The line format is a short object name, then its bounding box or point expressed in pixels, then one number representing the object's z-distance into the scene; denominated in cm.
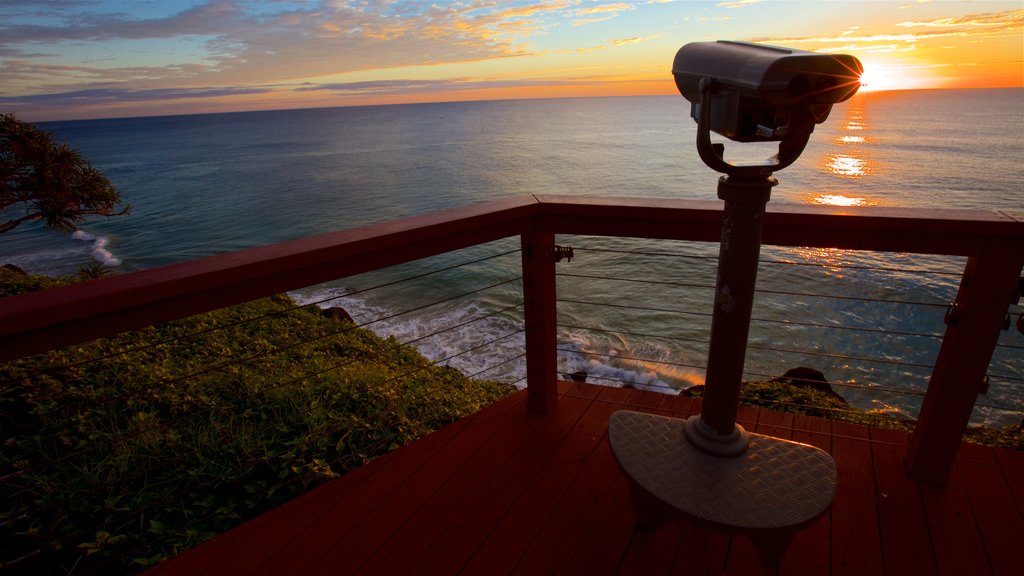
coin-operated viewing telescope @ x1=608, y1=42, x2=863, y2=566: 107
